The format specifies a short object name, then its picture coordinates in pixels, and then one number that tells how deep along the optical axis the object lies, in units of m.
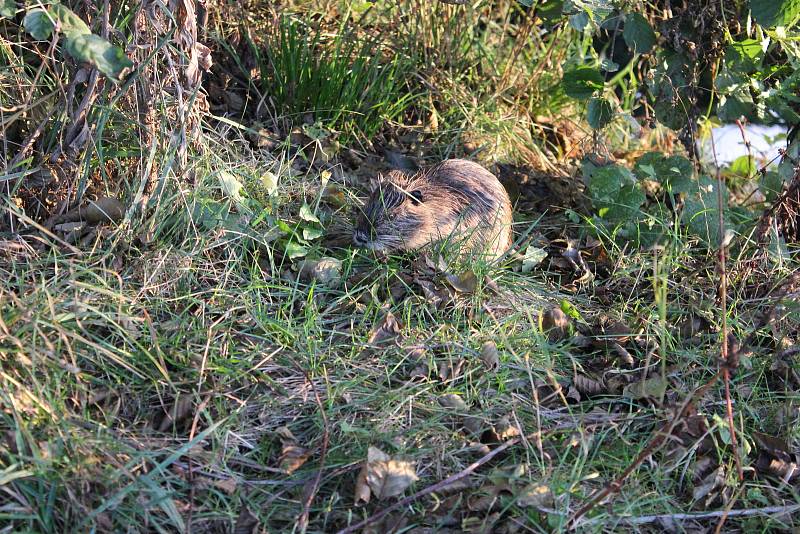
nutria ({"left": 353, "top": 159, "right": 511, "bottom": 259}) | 3.61
